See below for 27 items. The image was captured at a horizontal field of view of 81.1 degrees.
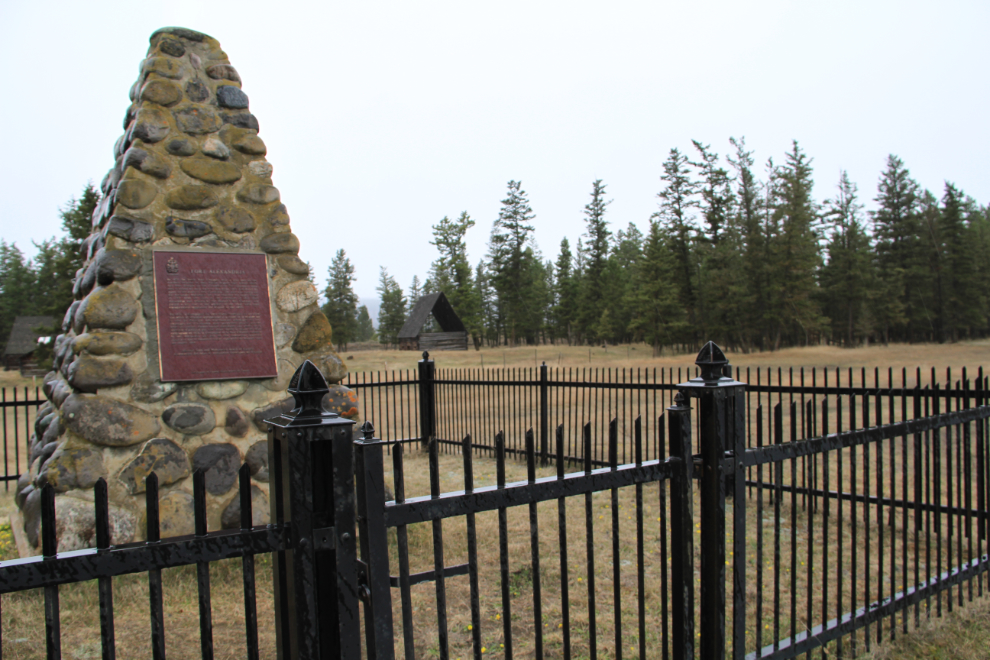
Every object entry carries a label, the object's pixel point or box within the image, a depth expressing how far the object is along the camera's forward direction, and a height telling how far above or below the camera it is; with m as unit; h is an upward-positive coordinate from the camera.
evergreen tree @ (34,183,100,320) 23.08 +3.51
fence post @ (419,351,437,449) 9.71 -1.37
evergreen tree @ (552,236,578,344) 55.41 +2.58
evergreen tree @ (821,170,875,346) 44.41 +2.66
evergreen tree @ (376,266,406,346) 71.06 +0.68
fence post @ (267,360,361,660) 1.44 -0.50
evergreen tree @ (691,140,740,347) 40.50 +3.69
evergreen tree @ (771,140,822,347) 37.69 +3.29
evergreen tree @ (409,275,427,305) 110.88 +5.96
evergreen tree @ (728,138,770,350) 39.75 +3.75
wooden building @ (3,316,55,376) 41.44 -1.00
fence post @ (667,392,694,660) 2.20 -0.83
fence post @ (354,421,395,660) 1.56 -0.62
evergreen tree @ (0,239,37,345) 55.47 +3.53
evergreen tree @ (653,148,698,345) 42.06 +6.30
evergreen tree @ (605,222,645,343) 50.16 +1.62
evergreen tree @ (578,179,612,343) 53.12 +4.38
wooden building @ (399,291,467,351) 40.91 -0.64
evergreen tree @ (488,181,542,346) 50.84 +5.18
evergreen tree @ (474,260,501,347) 61.41 +0.09
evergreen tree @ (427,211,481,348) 48.12 +4.29
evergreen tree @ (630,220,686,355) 39.94 +1.33
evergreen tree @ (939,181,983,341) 45.62 +3.06
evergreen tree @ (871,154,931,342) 45.75 +4.07
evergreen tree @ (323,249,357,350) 58.41 +2.65
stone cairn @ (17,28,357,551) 4.45 -0.02
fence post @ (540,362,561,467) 8.29 -1.19
